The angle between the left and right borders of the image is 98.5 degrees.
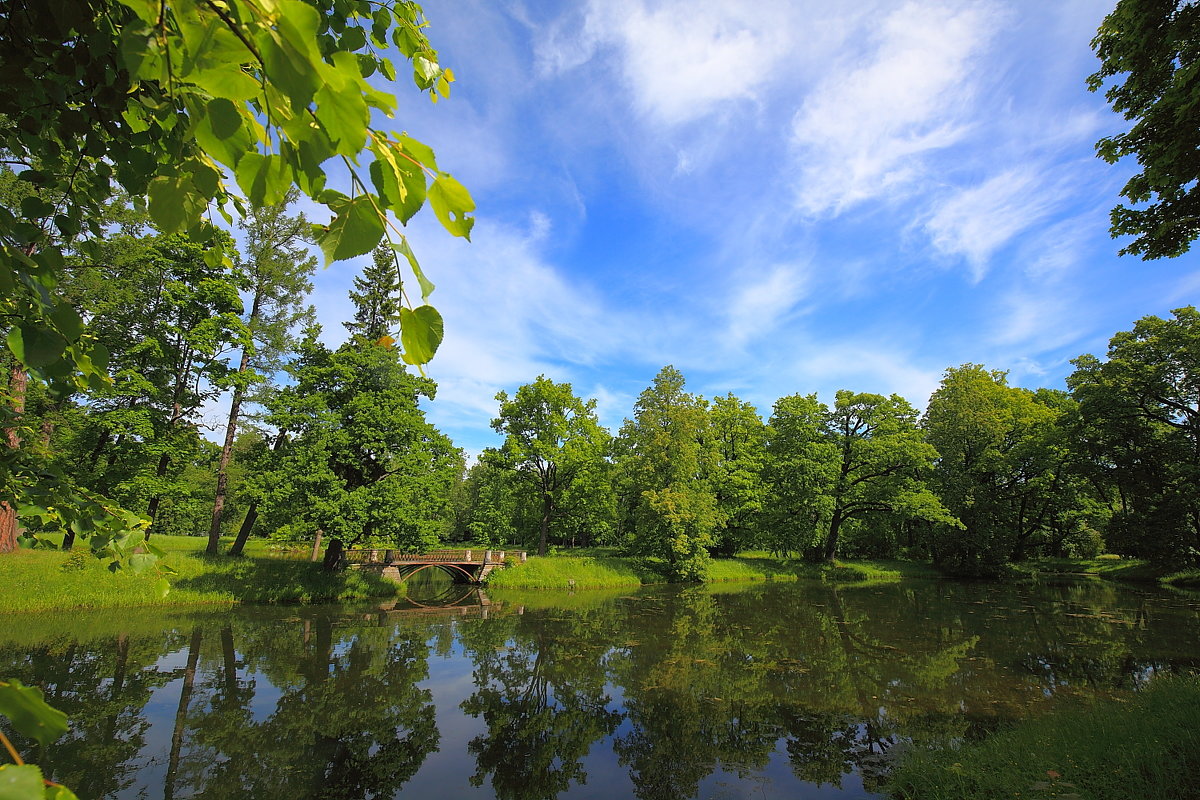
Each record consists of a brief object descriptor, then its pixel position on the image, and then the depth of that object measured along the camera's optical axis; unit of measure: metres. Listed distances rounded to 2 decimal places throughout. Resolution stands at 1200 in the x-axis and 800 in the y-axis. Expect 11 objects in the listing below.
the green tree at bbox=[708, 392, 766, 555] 33.59
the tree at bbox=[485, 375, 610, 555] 30.11
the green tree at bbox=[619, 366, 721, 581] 27.95
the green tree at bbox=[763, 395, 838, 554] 32.59
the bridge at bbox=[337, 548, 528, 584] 22.30
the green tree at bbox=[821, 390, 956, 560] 32.34
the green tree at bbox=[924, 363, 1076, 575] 32.28
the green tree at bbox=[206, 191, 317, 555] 21.03
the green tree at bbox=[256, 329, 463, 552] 18.14
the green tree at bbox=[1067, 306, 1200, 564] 25.53
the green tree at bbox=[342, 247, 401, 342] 27.94
